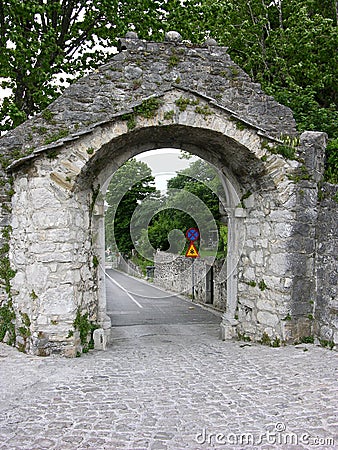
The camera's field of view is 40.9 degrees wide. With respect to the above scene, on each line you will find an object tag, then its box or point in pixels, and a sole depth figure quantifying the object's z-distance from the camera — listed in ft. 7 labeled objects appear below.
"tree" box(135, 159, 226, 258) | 53.06
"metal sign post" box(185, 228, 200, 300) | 41.91
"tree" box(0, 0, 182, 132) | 30.35
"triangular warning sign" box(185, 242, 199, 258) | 41.90
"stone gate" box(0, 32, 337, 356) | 19.27
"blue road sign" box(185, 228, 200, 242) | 42.91
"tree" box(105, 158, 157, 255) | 84.53
